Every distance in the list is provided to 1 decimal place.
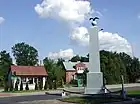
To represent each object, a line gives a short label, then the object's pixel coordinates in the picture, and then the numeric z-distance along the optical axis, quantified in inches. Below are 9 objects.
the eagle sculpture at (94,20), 611.8
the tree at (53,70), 1364.2
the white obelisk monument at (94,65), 594.9
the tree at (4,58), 2405.3
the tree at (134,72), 1672.1
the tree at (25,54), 2416.9
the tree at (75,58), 2708.3
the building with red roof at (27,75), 1188.2
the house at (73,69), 1749.2
